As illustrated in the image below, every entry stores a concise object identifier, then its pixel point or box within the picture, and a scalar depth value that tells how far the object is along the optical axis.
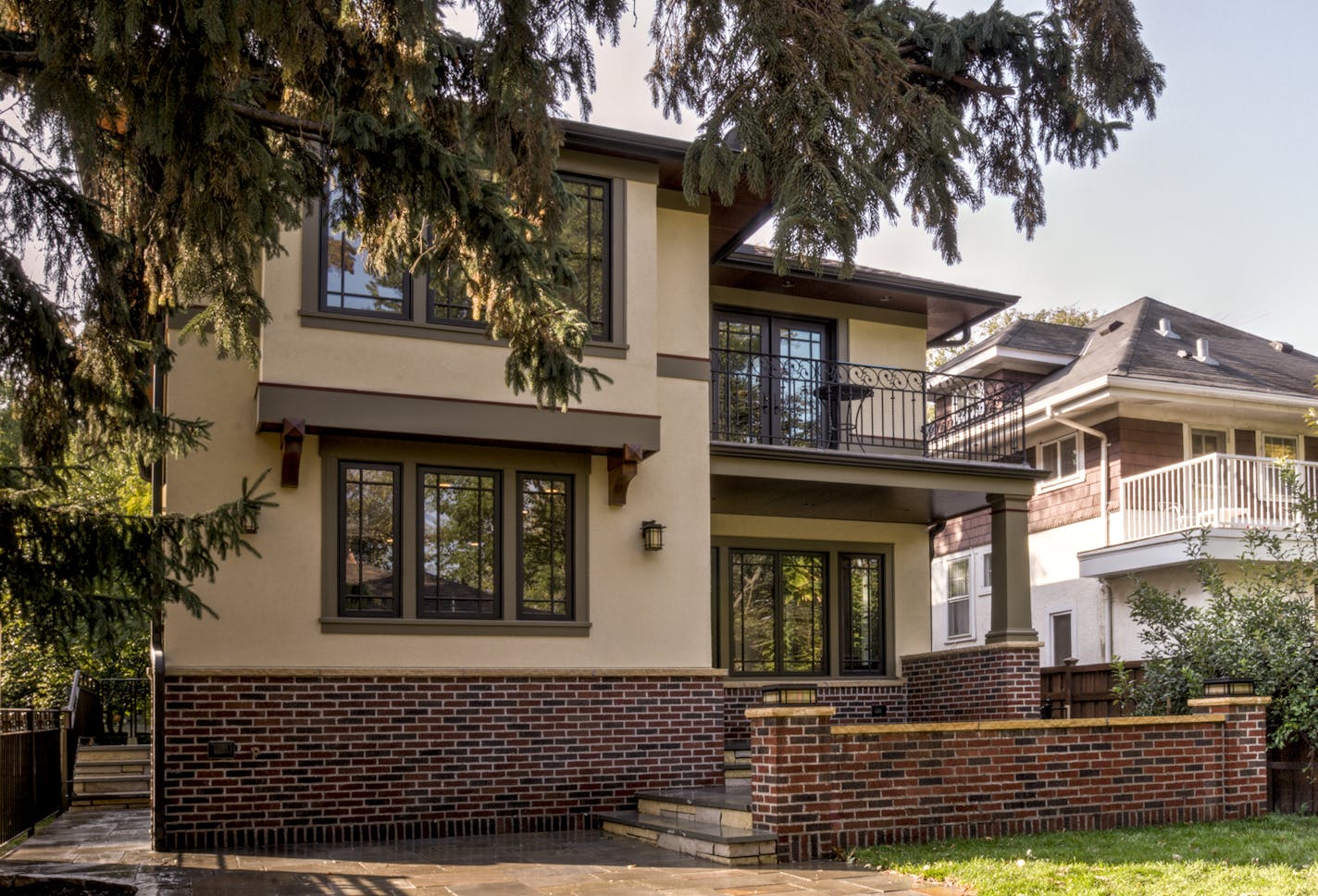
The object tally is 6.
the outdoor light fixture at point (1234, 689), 11.28
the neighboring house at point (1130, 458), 17.72
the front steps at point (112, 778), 14.84
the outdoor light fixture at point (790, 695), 9.32
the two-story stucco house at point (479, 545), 10.77
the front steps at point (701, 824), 8.98
